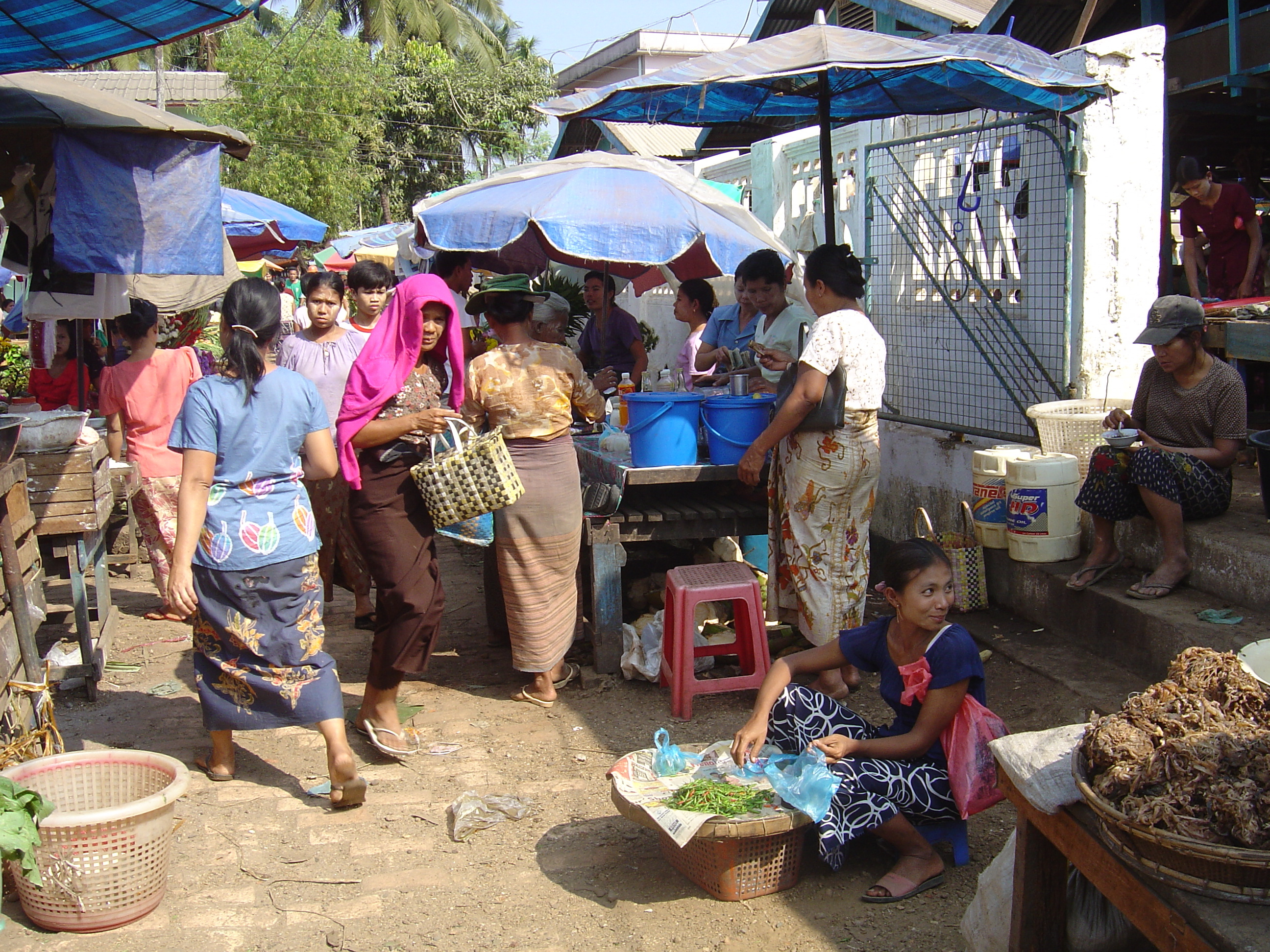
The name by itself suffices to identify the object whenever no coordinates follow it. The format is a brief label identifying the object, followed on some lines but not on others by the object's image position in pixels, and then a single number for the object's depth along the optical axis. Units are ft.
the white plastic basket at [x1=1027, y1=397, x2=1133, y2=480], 17.10
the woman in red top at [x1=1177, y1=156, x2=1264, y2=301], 23.89
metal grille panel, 19.30
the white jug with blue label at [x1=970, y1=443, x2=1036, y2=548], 17.74
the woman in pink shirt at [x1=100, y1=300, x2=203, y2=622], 19.57
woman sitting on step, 14.75
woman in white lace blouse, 14.70
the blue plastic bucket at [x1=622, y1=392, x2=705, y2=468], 16.46
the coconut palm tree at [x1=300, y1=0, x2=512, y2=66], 98.22
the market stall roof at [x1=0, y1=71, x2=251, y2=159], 13.79
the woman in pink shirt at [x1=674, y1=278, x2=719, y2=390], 23.62
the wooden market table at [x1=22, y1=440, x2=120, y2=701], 15.76
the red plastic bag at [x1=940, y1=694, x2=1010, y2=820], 10.39
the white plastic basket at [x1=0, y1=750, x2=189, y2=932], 9.67
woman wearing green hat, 15.24
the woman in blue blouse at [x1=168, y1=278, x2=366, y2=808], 11.87
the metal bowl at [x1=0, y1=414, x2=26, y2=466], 12.85
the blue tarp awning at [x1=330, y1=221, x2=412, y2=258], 59.72
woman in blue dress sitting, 10.34
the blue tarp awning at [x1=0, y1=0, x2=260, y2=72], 14.58
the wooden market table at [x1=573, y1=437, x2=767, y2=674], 16.65
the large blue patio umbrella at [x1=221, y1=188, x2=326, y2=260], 37.35
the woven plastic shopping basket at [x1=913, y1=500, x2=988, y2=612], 18.16
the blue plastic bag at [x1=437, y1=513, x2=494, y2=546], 15.60
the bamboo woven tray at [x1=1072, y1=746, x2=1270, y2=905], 6.21
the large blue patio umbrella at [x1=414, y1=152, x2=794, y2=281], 17.92
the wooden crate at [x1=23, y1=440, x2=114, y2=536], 15.71
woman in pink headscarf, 13.89
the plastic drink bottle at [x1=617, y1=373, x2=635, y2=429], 21.89
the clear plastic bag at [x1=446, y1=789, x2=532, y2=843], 12.05
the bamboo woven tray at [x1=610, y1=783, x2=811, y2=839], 9.86
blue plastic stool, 10.95
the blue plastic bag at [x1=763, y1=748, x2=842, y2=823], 10.07
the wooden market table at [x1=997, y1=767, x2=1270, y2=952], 6.20
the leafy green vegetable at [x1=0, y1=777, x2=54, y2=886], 8.86
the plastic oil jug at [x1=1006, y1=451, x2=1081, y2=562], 16.74
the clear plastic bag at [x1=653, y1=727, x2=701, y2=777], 11.17
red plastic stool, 15.17
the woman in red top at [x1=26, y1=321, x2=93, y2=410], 27.73
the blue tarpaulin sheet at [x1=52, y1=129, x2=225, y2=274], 14.46
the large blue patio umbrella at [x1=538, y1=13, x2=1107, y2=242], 14.51
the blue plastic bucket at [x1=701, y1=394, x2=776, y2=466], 16.67
